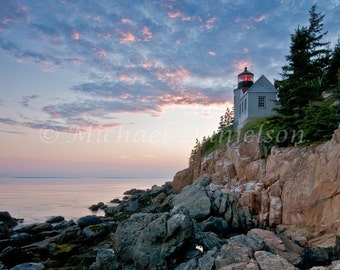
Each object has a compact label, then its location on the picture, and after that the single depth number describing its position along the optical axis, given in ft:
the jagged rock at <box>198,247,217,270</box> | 32.37
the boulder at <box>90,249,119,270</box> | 38.78
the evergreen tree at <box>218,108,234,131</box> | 153.04
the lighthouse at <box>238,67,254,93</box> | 117.50
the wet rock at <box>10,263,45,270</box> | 38.67
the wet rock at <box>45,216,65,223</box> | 82.99
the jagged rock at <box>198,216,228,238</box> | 52.16
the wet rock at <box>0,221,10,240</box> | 58.59
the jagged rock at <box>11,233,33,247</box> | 55.52
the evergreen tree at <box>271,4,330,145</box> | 63.46
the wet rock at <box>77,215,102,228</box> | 68.00
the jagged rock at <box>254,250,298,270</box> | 28.04
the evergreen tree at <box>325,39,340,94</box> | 74.32
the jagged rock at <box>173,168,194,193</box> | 108.17
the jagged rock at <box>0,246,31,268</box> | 45.26
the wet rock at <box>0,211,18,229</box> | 79.48
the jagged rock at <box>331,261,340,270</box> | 26.33
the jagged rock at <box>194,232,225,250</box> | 41.44
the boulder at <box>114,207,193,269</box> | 37.04
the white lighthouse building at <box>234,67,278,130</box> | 97.91
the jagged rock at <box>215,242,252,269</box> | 30.96
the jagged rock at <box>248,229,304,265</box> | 36.09
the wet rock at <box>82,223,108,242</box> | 56.49
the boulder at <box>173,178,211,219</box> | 60.90
